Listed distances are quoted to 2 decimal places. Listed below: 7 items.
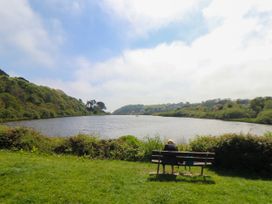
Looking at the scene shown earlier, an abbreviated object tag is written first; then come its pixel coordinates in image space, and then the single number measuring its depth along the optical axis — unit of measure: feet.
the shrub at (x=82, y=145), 36.00
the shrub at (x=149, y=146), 34.15
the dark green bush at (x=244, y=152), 25.92
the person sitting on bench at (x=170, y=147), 25.20
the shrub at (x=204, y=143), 29.75
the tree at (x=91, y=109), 449.74
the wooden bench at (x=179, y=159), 22.85
